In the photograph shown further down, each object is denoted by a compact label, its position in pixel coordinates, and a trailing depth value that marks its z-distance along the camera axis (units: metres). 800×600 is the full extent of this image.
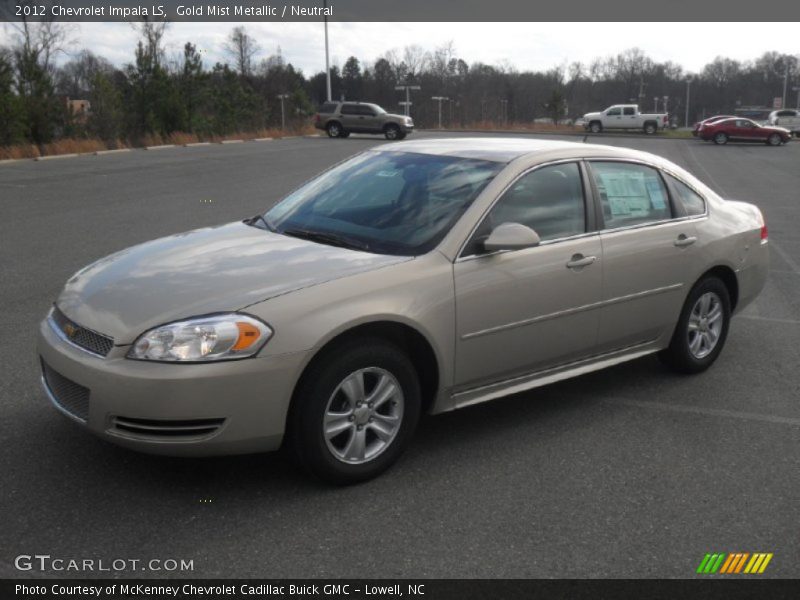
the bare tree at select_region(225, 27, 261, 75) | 85.69
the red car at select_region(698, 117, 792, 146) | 45.06
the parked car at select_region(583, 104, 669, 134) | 56.88
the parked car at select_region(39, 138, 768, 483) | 3.75
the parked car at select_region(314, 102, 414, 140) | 44.88
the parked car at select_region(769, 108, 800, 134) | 57.69
